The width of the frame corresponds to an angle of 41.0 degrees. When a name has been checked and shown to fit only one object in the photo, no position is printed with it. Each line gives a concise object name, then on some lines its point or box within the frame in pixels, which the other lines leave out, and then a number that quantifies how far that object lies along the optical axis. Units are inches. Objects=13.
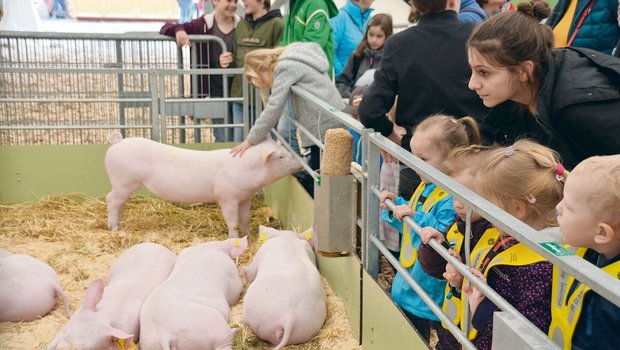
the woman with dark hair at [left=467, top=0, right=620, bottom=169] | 89.0
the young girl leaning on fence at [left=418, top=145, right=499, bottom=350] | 90.5
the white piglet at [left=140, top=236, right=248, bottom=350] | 128.0
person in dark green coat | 236.4
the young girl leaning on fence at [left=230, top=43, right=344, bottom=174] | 183.6
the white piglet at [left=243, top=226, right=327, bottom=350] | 134.6
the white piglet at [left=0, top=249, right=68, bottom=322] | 148.0
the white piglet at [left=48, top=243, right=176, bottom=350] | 124.0
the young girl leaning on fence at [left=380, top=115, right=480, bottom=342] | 110.4
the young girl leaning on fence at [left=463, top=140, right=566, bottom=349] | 77.7
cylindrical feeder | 129.9
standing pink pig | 193.9
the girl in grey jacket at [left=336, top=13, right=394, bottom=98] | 215.8
